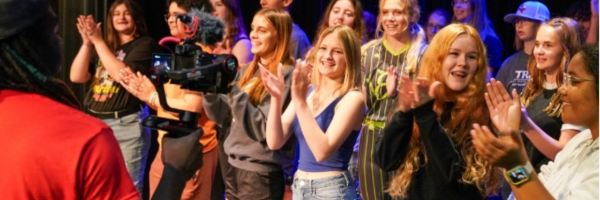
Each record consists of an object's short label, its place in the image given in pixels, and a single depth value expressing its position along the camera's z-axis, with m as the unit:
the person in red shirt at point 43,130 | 1.23
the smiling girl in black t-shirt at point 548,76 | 2.95
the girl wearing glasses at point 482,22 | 4.48
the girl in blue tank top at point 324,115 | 2.68
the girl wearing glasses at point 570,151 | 1.70
